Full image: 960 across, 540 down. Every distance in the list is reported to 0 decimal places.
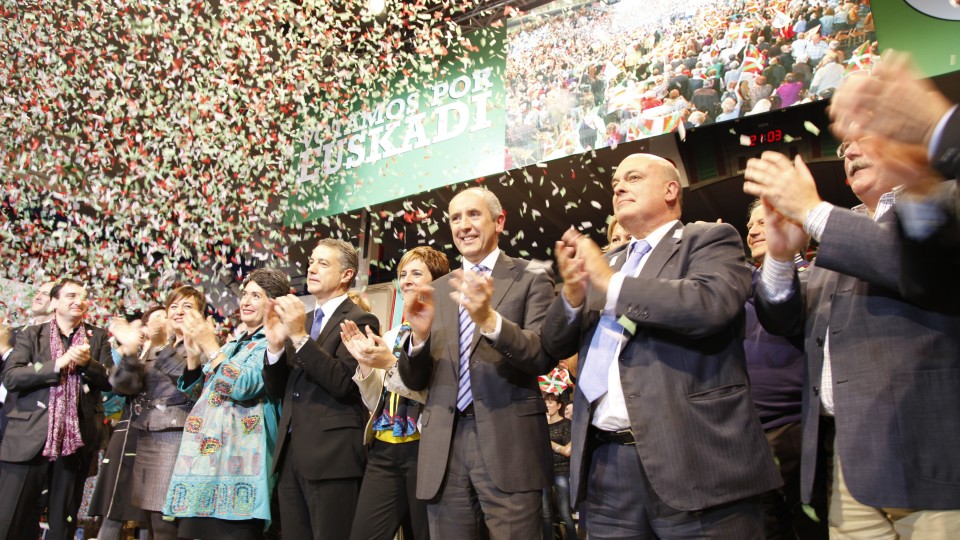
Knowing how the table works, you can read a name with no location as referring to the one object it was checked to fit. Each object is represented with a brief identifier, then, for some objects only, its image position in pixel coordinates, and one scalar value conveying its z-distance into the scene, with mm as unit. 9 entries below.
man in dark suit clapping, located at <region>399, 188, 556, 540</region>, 2262
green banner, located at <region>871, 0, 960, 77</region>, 5180
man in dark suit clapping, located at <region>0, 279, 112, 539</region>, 4223
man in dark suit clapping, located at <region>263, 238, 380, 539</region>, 2977
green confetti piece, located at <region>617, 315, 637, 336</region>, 1962
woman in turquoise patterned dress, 3193
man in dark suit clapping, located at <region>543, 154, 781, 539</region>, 1775
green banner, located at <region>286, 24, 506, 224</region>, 7223
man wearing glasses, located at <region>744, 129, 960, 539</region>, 1560
